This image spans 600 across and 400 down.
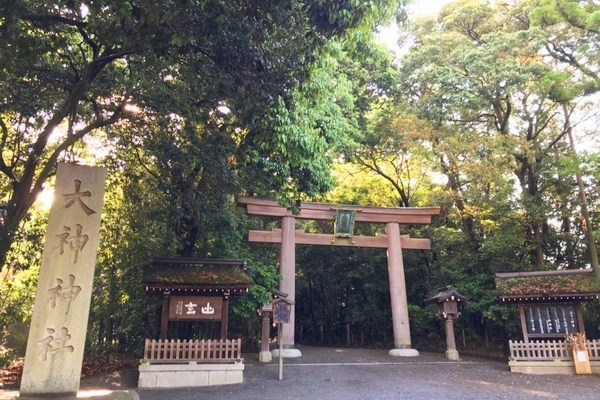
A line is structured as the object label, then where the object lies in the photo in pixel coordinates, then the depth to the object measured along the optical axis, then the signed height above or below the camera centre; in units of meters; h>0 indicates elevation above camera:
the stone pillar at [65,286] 4.27 +0.34
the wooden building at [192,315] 8.69 +0.02
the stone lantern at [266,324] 11.57 -0.26
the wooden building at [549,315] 9.98 -0.10
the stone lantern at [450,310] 13.01 +0.09
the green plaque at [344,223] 14.16 +3.10
